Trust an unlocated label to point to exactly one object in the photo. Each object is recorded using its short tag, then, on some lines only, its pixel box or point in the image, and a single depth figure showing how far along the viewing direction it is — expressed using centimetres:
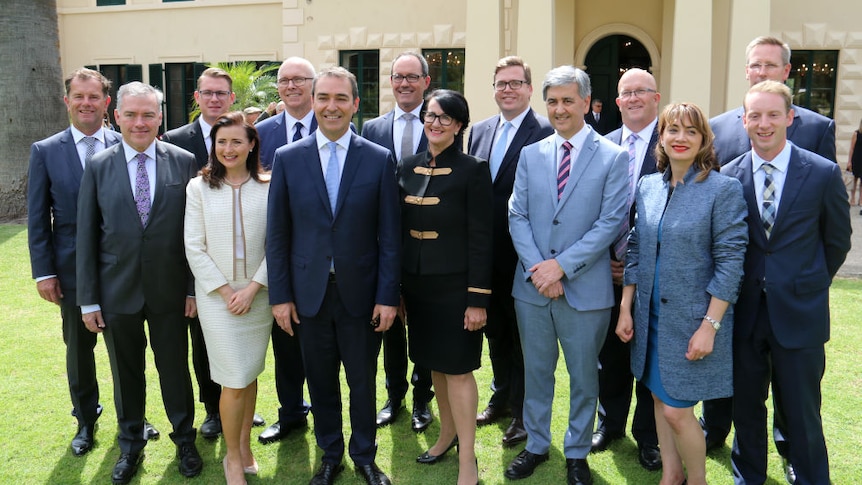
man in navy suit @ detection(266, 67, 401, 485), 370
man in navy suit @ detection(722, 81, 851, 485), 333
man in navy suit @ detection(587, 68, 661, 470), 432
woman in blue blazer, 331
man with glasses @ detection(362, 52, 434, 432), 482
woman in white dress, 374
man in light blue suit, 373
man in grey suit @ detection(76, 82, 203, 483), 383
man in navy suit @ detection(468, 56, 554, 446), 439
